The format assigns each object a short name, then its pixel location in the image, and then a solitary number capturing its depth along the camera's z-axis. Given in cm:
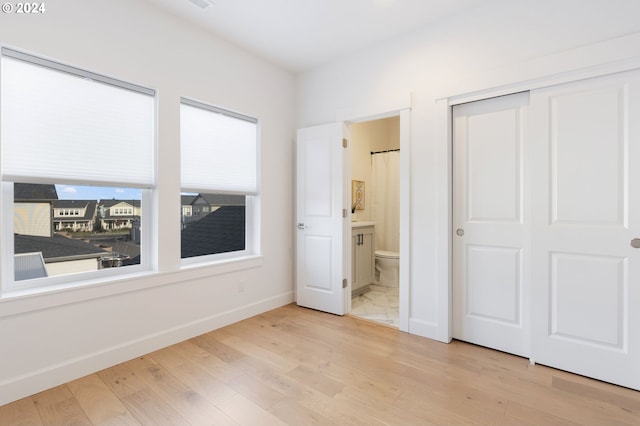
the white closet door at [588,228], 204
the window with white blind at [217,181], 295
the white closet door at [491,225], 249
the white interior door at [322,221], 346
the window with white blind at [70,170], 201
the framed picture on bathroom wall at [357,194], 494
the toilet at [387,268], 452
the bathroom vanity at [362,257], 414
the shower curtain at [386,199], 505
